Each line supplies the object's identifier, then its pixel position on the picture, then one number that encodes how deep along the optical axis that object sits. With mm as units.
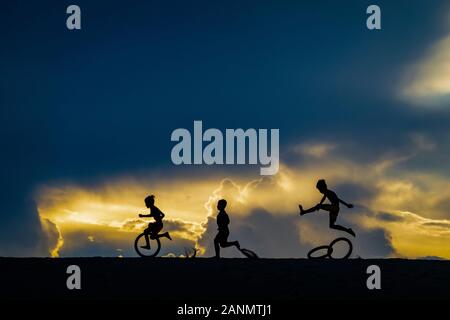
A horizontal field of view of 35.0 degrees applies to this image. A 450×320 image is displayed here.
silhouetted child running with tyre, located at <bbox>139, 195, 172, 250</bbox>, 22219
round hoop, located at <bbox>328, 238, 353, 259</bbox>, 21453
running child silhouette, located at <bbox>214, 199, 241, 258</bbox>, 21062
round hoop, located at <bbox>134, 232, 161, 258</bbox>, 22703
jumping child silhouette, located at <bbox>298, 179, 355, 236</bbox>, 20641
